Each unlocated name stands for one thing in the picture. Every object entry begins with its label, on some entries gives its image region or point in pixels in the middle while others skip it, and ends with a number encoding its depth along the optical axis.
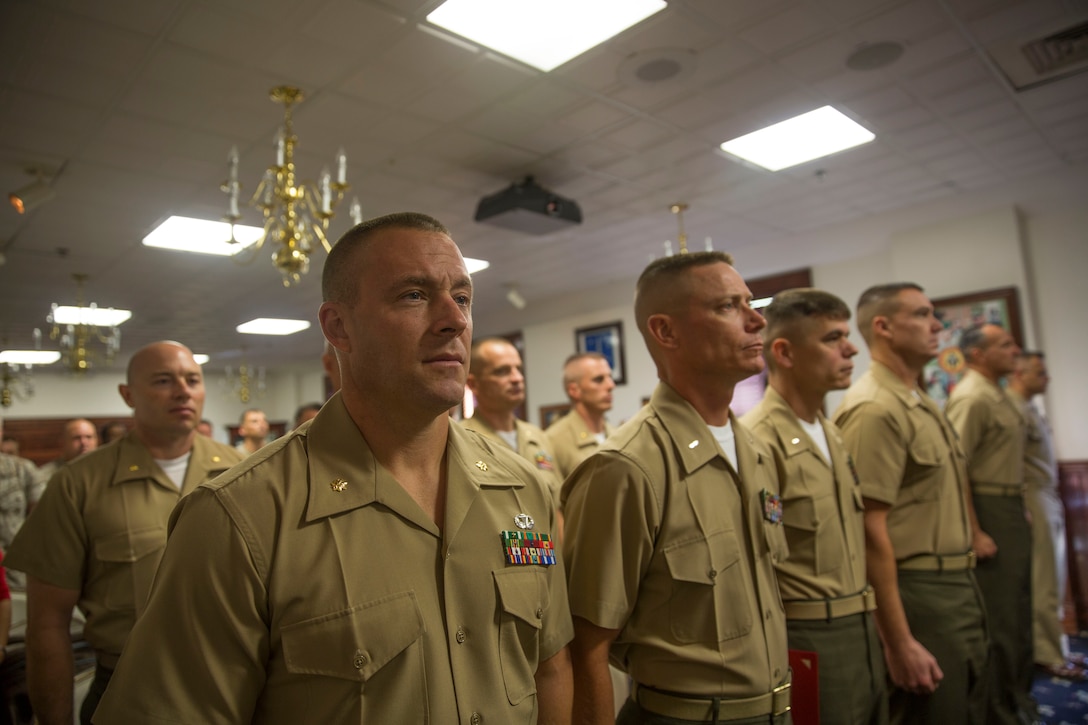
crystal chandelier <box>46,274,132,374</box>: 7.28
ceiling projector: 5.08
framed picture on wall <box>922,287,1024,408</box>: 5.99
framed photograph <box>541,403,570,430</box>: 9.82
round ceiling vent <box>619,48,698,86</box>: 3.64
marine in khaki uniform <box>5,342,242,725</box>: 1.98
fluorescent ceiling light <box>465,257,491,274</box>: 7.73
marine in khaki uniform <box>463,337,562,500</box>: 3.82
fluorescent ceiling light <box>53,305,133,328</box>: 8.67
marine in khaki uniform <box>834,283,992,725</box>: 2.37
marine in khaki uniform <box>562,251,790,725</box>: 1.57
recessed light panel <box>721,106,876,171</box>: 4.68
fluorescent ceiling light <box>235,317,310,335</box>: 10.41
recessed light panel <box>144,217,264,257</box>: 5.87
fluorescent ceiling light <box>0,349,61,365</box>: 11.41
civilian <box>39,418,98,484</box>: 6.01
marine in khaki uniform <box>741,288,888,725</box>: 2.03
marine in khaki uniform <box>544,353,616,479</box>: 4.61
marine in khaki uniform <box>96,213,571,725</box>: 1.03
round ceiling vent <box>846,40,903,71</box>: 3.72
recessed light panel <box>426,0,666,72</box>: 3.20
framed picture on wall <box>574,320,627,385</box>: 9.12
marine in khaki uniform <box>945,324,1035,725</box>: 3.33
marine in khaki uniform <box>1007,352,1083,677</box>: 4.59
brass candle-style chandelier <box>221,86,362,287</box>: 3.67
